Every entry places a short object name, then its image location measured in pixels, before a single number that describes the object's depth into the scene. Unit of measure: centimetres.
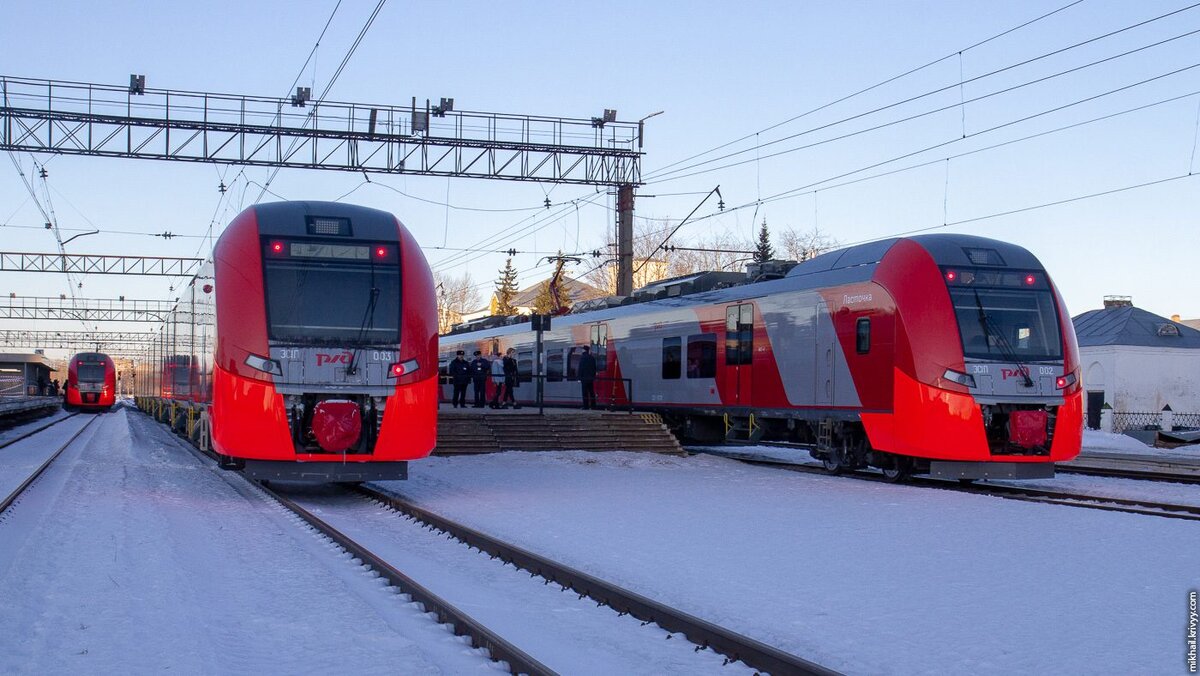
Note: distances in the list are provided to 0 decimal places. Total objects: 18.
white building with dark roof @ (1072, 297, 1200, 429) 4809
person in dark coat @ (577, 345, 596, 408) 2559
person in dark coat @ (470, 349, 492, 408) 2584
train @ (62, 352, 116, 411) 5816
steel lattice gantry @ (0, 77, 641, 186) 2509
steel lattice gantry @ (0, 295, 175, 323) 6562
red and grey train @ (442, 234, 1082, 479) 1532
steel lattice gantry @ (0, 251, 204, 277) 4619
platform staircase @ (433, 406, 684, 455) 2061
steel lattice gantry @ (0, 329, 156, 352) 8939
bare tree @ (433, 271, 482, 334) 9225
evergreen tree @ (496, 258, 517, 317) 9050
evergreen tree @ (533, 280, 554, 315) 7683
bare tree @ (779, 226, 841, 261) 7219
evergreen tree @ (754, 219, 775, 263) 6596
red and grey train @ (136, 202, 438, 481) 1322
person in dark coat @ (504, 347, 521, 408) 2639
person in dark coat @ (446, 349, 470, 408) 2522
